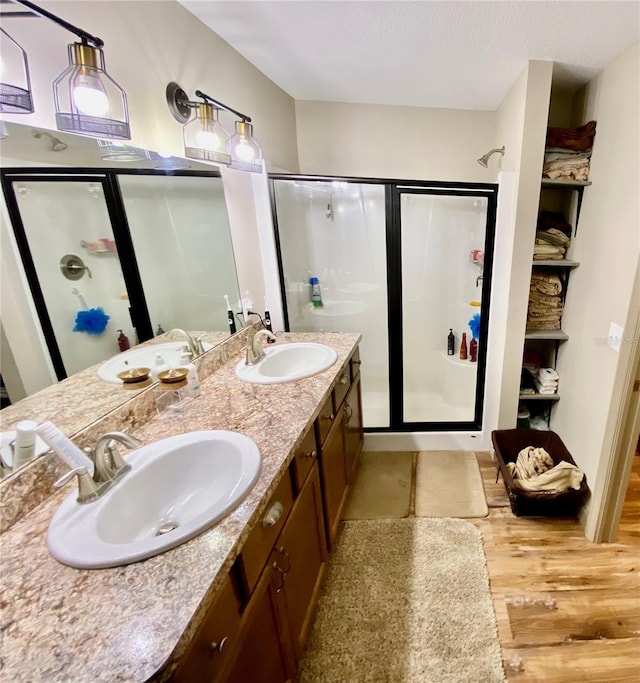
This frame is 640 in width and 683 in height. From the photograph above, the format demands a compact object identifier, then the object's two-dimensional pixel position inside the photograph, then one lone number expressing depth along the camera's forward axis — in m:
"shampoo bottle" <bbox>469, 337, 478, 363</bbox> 2.63
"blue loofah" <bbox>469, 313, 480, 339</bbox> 2.60
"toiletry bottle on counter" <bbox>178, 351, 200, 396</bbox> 1.28
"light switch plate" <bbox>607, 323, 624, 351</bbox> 1.42
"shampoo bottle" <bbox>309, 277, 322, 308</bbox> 2.65
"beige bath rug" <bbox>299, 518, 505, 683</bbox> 1.19
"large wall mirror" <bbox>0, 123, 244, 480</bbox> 0.85
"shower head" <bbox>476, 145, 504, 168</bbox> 1.95
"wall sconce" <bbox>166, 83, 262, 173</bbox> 1.29
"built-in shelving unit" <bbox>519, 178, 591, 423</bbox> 1.80
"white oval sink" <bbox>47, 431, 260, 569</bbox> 0.67
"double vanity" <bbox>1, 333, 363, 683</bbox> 0.52
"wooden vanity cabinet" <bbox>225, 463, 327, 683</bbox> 0.82
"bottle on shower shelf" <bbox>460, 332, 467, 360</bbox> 2.70
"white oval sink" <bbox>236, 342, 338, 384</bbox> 1.49
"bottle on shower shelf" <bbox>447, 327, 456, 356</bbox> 2.77
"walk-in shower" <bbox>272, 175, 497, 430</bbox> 2.40
